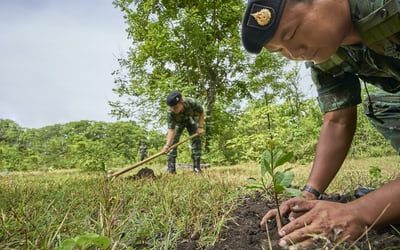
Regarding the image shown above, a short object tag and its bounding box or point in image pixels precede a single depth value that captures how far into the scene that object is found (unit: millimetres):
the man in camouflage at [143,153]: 12506
